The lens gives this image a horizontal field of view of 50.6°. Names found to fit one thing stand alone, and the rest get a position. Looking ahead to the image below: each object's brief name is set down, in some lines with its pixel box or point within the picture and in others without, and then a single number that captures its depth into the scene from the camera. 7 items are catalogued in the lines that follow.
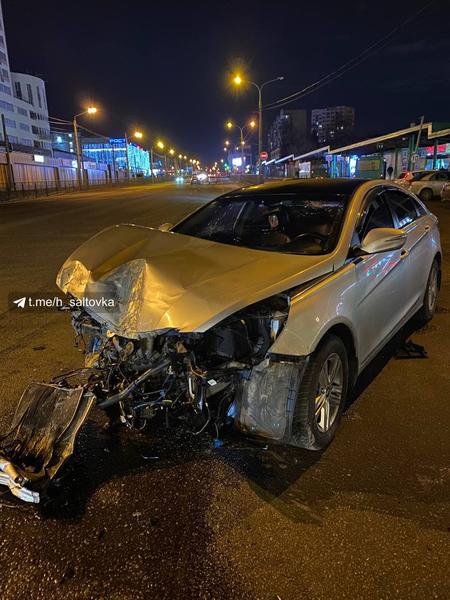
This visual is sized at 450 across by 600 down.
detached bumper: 2.58
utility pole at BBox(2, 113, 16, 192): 45.72
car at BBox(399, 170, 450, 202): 25.77
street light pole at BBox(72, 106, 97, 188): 55.57
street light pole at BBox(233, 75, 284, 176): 34.69
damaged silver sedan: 2.79
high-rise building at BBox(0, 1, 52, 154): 80.38
